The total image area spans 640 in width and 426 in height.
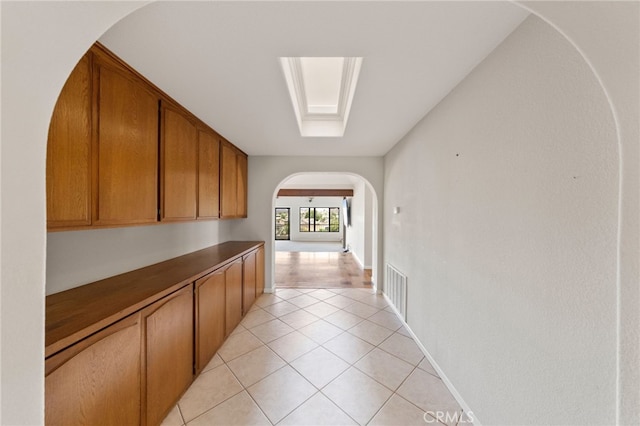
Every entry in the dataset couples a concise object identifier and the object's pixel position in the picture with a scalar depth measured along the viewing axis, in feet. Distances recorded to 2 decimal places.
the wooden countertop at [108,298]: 3.18
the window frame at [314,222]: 37.40
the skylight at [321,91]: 5.64
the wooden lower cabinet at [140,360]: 3.07
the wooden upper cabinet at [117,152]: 3.70
